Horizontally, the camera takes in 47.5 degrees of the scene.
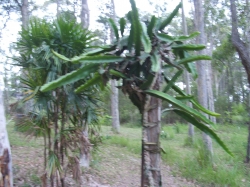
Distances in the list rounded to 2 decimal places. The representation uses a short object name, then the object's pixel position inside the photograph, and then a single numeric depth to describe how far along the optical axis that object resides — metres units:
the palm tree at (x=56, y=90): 5.13
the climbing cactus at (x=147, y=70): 3.25
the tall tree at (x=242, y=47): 9.03
